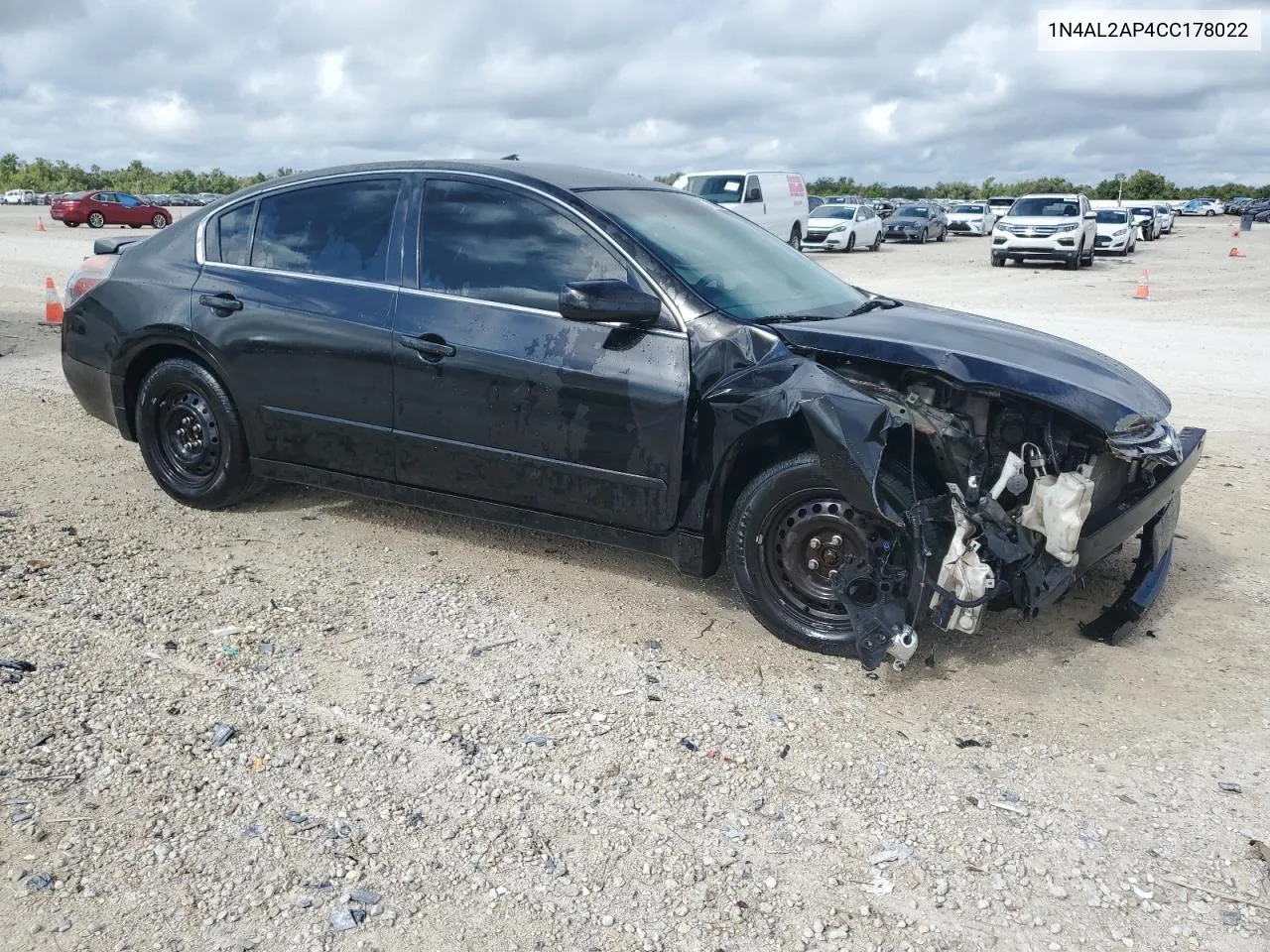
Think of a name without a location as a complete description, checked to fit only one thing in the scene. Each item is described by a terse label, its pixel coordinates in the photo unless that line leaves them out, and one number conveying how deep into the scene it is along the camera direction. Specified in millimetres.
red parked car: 39750
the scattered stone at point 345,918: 2582
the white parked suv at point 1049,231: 25219
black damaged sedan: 3783
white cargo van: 24516
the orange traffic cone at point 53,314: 12266
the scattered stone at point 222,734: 3361
